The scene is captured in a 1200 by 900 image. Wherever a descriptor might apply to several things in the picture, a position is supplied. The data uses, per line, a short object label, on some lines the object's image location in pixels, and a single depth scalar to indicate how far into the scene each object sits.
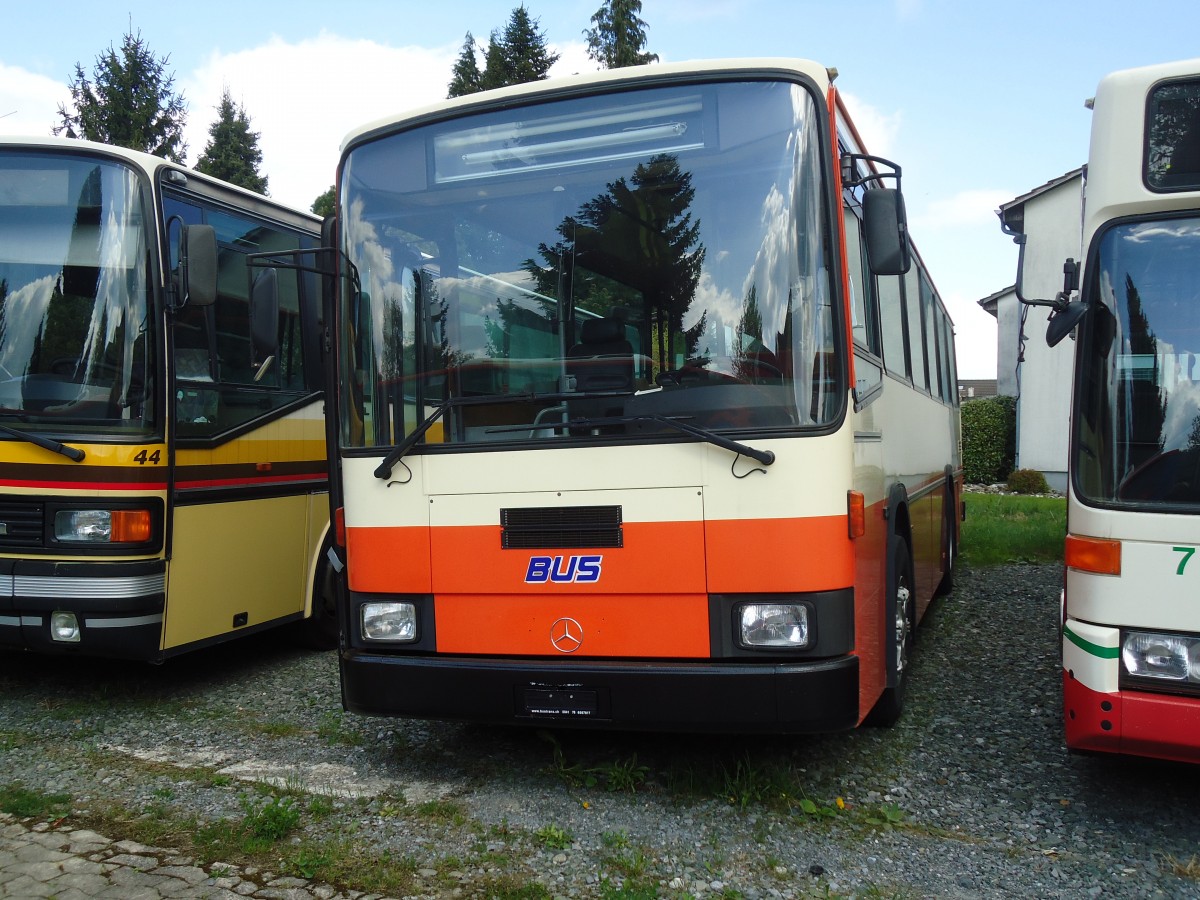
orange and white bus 4.04
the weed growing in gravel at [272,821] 4.09
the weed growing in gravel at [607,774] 4.63
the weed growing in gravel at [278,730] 5.51
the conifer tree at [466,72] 39.21
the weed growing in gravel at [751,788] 4.41
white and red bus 3.77
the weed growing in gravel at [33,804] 4.40
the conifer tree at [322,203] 48.84
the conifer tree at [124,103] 32.28
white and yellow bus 5.52
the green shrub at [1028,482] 22.09
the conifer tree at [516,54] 37.66
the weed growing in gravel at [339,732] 5.35
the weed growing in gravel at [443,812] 4.27
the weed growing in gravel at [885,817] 4.21
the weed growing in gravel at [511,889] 3.58
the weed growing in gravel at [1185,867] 3.72
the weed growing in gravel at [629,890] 3.52
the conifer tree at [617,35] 36.00
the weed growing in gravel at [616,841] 3.97
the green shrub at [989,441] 24.73
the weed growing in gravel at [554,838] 4.01
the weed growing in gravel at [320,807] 4.33
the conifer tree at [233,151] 39.78
